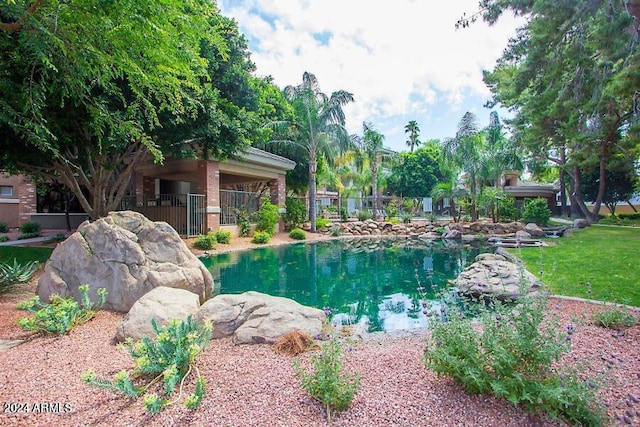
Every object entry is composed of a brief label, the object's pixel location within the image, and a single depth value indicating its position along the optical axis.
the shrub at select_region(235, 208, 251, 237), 16.89
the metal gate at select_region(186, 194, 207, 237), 15.12
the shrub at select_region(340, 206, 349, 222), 24.46
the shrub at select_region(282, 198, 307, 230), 19.77
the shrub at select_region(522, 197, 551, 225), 19.45
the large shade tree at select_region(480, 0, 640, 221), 5.92
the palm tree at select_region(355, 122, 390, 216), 23.38
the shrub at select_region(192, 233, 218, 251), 13.33
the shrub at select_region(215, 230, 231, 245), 14.80
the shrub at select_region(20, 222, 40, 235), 16.08
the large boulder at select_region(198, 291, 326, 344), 4.03
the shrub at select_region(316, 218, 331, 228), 20.38
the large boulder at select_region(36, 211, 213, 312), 5.03
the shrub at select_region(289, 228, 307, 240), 17.77
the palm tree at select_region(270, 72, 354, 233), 18.19
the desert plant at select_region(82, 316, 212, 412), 2.50
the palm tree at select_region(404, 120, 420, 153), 47.75
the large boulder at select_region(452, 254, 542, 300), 6.07
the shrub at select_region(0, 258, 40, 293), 5.91
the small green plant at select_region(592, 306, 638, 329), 3.99
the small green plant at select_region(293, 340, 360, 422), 2.45
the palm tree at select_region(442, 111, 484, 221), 20.34
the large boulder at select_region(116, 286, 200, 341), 3.78
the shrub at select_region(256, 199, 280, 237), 17.19
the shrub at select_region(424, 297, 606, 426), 2.20
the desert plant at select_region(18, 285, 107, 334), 3.96
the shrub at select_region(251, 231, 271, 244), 15.88
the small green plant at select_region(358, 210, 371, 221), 24.33
